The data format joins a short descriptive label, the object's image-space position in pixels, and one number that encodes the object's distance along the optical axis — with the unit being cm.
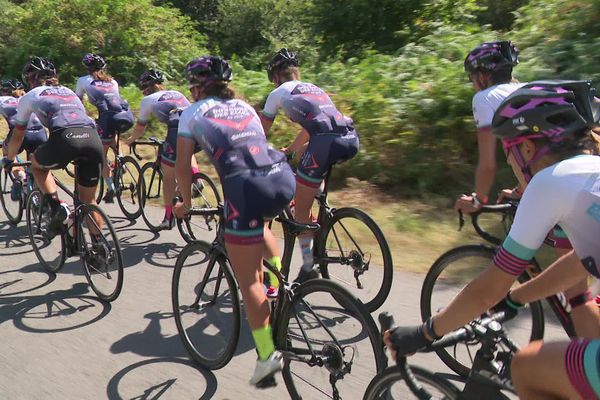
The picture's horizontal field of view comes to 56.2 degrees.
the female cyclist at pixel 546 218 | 180
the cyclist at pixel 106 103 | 861
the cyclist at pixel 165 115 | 671
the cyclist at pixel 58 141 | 532
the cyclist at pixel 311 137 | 482
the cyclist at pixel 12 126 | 765
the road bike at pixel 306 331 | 318
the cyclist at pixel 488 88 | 393
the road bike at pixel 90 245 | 516
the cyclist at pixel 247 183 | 336
